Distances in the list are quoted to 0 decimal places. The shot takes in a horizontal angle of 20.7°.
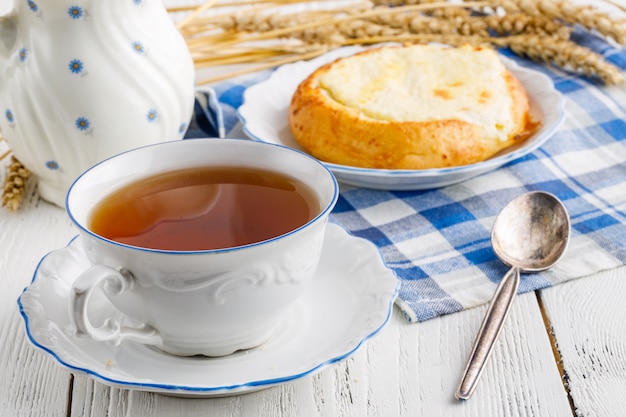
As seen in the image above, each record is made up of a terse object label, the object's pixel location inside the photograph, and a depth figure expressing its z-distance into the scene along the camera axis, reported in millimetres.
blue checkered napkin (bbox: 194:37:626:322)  723
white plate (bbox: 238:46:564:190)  777
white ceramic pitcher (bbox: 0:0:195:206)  752
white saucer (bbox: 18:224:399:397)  642
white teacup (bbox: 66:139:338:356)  636
